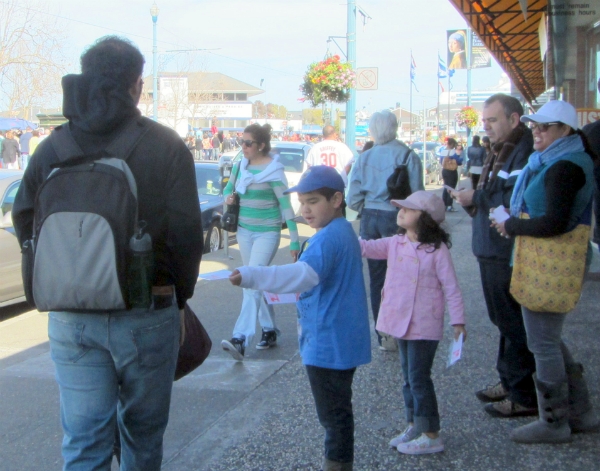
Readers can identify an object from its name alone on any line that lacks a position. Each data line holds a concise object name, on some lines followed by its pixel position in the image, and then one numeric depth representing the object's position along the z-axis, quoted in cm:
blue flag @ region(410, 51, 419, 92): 3981
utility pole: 1639
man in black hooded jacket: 245
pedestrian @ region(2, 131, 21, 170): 2464
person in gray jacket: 569
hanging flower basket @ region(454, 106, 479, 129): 3541
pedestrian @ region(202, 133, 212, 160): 4372
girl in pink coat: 369
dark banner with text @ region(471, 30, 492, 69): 3927
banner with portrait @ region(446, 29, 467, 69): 3381
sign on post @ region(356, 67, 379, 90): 1720
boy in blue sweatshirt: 319
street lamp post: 3056
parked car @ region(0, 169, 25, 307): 777
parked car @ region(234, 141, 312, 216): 1557
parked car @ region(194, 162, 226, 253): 1141
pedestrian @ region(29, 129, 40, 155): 2561
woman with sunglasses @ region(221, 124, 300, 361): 559
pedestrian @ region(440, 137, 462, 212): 1686
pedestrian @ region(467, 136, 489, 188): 1576
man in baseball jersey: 1136
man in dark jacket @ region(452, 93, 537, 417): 407
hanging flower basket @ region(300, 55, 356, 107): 1689
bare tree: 2638
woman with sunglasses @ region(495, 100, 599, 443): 357
